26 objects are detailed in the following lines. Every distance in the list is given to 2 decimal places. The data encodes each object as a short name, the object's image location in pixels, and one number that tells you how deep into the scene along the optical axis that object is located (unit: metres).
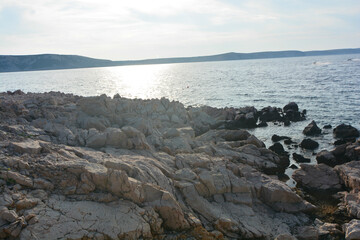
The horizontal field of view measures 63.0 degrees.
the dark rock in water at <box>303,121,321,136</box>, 34.34
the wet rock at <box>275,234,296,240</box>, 13.83
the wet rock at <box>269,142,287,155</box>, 28.05
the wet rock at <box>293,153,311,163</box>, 26.15
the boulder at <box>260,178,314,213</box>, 17.47
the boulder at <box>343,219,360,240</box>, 14.39
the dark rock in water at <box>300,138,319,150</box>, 29.47
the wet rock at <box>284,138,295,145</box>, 31.32
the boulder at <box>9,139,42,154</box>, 14.50
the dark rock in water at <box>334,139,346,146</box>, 30.00
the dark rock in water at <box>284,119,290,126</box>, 39.53
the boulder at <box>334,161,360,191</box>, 19.44
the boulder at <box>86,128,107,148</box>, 18.80
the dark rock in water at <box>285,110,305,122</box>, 41.92
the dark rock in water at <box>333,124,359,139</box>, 32.28
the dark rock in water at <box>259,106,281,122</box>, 42.61
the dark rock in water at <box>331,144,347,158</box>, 25.84
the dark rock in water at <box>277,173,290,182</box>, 22.36
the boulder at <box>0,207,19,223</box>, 11.00
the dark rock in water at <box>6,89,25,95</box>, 42.57
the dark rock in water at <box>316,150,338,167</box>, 24.98
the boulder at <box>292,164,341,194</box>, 20.50
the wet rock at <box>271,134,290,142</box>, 32.78
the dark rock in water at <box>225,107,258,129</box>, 38.81
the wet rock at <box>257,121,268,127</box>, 39.72
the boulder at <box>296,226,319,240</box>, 14.83
